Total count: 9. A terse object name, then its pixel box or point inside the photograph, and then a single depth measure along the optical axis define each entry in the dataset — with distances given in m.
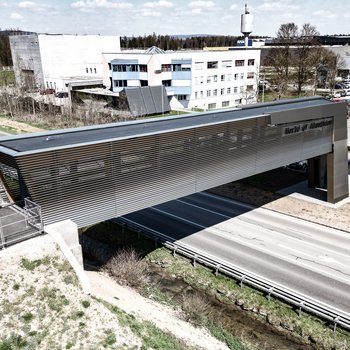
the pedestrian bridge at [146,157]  15.12
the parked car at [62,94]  77.94
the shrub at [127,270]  19.14
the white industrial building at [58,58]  87.12
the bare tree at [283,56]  77.07
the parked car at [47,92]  81.56
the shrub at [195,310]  17.00
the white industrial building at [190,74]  65.25
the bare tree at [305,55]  75.75
